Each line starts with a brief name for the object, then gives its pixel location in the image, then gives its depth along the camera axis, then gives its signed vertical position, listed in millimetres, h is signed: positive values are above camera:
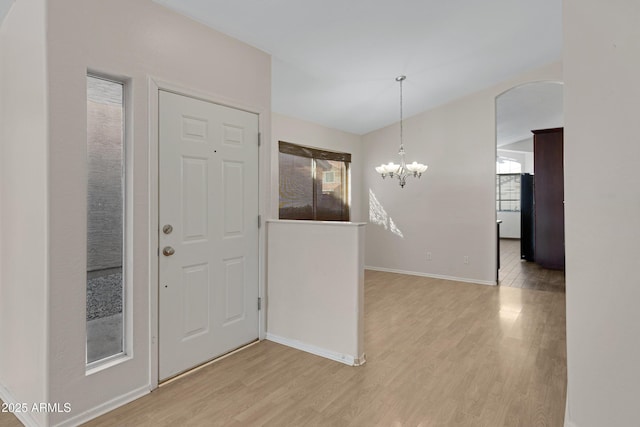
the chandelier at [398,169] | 4719 +624
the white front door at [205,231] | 2383 -139
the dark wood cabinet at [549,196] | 6145 +303
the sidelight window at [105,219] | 2047 -37
